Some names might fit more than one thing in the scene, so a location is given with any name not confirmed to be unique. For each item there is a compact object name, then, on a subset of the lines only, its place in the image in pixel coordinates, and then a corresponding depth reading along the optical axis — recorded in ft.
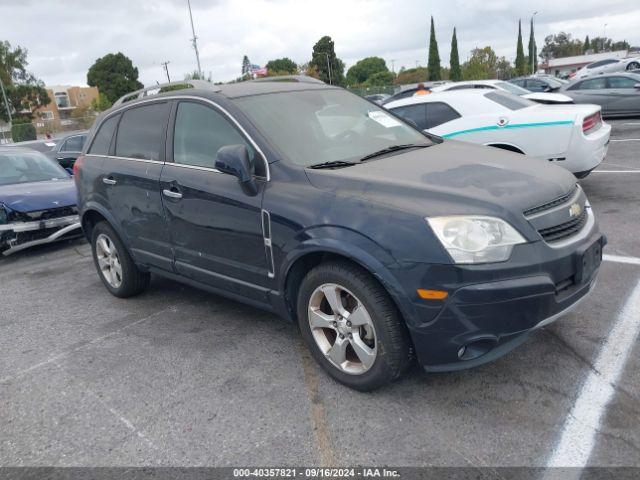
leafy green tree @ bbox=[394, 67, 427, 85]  282.77
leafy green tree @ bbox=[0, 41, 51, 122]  198.08
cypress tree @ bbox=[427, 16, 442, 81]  238.68
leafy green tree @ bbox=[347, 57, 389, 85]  406.62
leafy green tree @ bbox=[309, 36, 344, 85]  240.79
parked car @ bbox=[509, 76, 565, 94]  65.36
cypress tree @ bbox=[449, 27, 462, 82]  234.17
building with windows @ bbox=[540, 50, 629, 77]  292.61
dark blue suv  9.00
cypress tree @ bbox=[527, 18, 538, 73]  249.55
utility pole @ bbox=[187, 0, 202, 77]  127.01
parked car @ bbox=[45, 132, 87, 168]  42.74
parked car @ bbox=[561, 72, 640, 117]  49.78
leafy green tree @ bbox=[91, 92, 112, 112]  207.32
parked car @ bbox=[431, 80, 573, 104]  33.09
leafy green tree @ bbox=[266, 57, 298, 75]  306.78
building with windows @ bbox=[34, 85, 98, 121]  295.89
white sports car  21.85
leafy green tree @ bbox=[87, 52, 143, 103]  277.85
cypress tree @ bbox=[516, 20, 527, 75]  276.82
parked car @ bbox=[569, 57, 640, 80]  89.35
